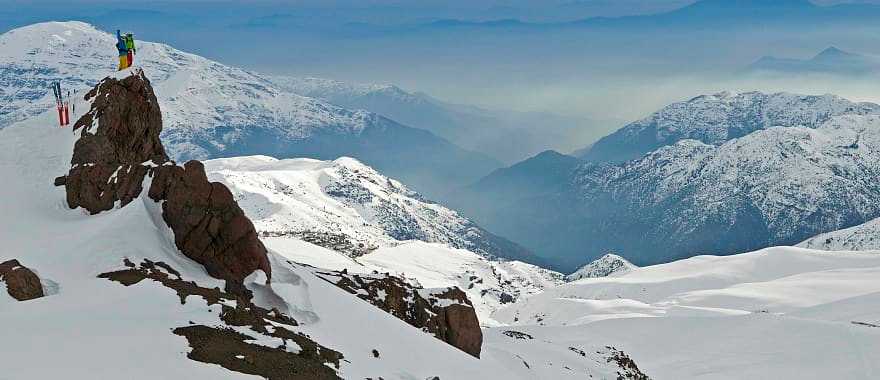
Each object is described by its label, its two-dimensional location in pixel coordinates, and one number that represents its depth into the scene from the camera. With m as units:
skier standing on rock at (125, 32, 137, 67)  66.25
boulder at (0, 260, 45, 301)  36.62
